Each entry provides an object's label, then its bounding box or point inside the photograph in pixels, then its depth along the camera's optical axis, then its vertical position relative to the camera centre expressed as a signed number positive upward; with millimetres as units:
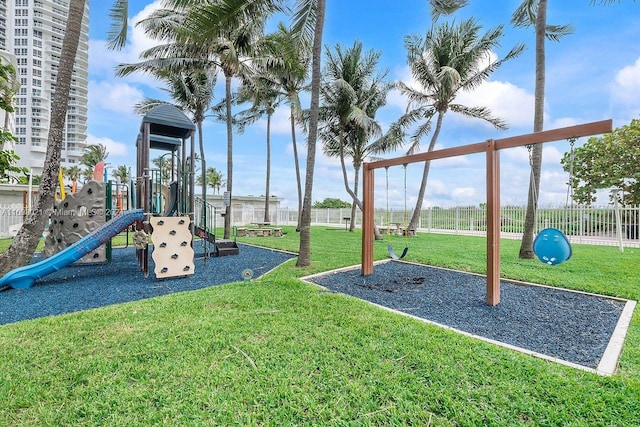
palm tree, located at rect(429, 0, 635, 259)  7066 +3072
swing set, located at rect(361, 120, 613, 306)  3426 +563
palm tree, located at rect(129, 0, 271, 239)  10898 +6154
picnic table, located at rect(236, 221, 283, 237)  14188 -808
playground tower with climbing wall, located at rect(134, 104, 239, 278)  5762 +307
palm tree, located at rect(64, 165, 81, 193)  47878 +6433
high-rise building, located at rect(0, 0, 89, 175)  58938 +30078
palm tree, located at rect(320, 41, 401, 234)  14219 +5896
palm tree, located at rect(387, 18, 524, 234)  12789 +6449
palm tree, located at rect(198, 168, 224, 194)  47500 +5720
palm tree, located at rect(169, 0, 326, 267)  6133 +4118
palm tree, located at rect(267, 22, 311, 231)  7380 +5541
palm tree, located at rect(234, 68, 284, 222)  13609 +6201
